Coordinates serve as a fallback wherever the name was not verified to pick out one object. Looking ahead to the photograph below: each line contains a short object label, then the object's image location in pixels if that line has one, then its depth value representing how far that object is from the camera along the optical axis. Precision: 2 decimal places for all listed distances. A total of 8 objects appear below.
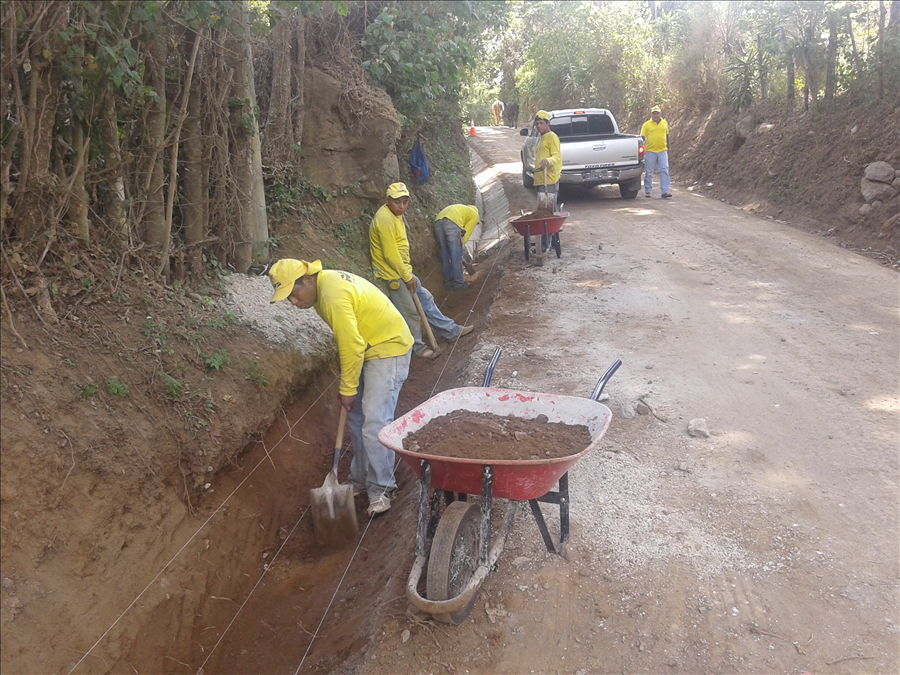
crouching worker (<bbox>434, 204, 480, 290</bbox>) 9.98
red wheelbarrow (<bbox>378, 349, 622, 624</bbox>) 3.49
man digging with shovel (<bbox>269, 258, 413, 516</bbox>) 4.77
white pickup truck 13.69
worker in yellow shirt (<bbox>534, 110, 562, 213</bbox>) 10.58
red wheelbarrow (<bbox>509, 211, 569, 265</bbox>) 9.61
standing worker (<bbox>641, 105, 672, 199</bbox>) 14.26
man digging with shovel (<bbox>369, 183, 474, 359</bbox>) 7.63
